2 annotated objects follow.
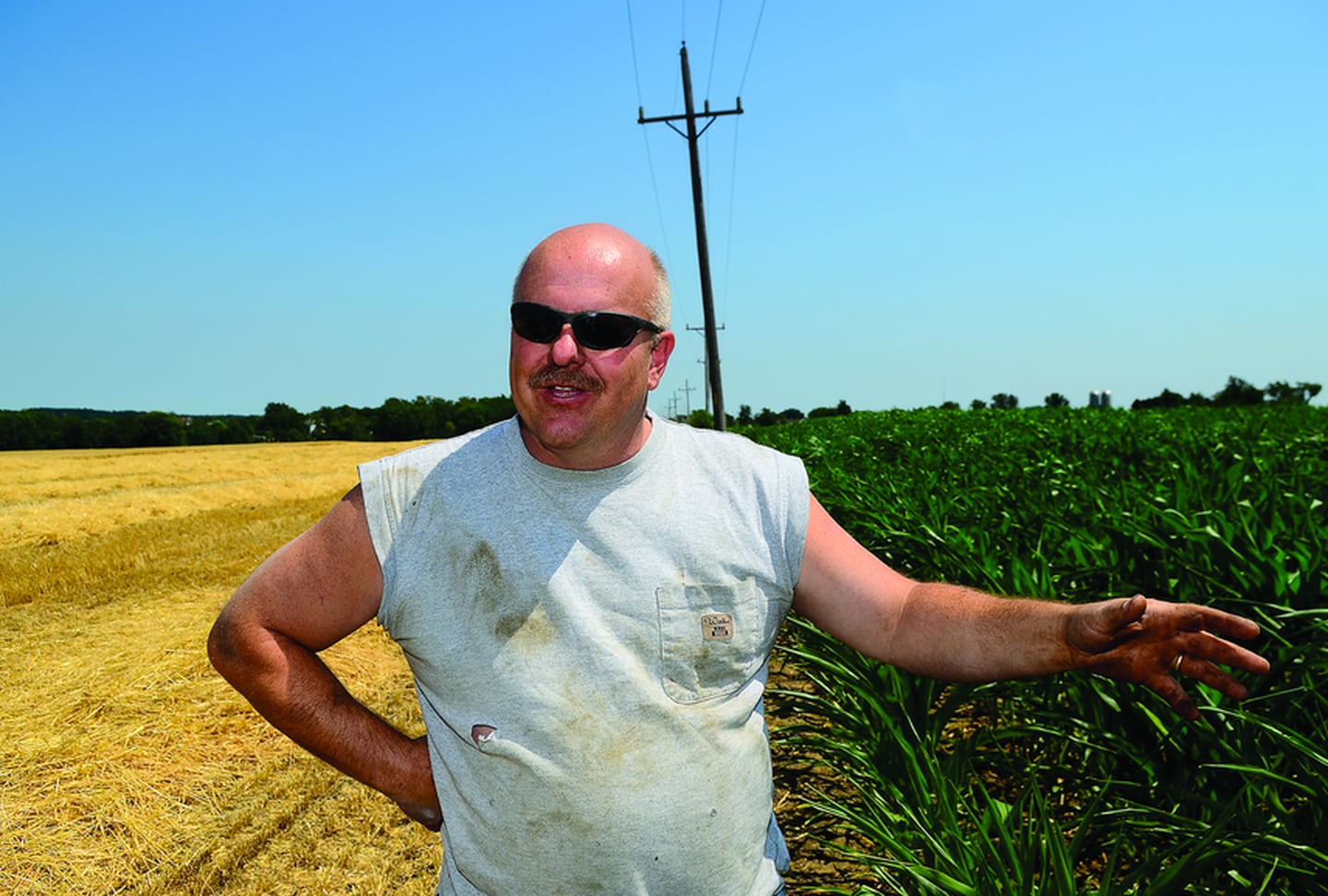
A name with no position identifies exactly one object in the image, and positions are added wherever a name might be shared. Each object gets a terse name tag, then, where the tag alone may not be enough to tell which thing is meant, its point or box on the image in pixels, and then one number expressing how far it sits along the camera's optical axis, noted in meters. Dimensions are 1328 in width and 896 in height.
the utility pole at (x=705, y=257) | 19.09
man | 1.71
